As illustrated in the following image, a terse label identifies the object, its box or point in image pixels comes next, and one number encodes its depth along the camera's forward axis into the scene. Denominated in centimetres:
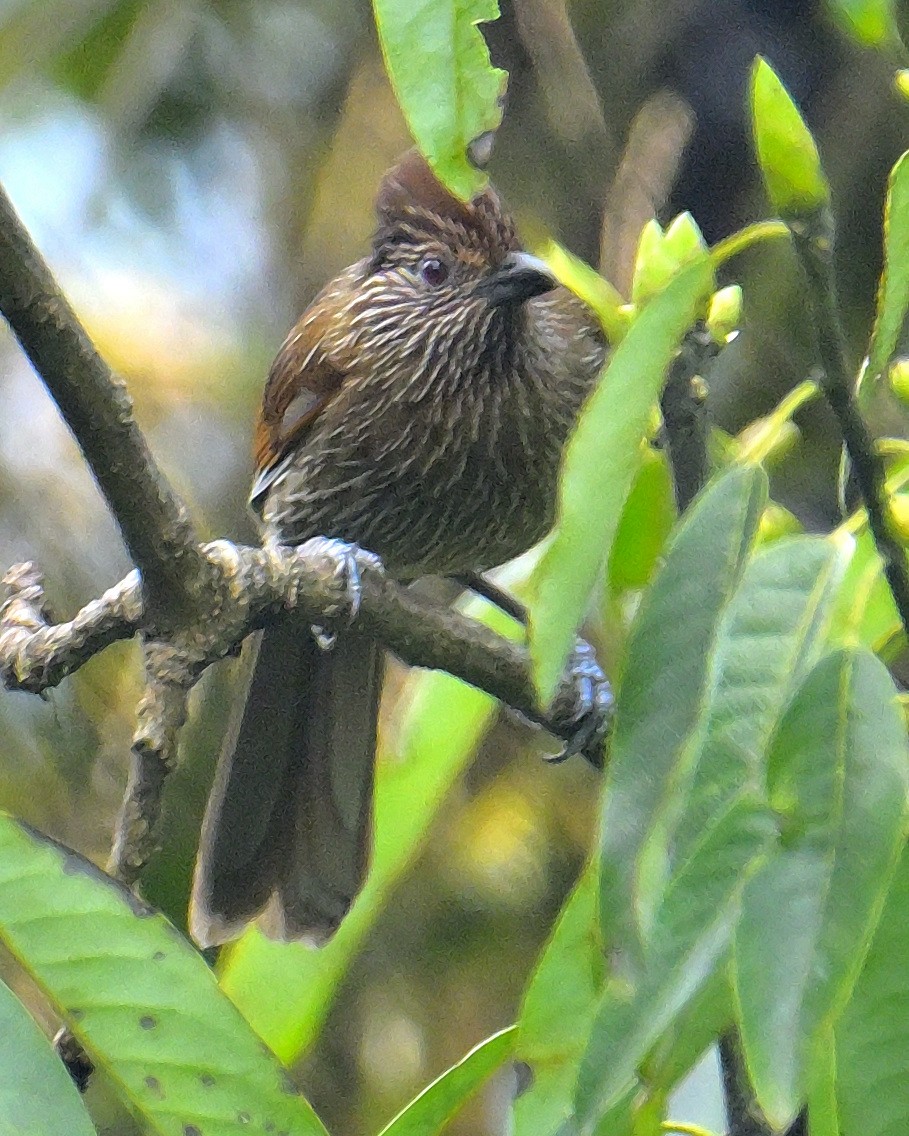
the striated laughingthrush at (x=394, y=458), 827
